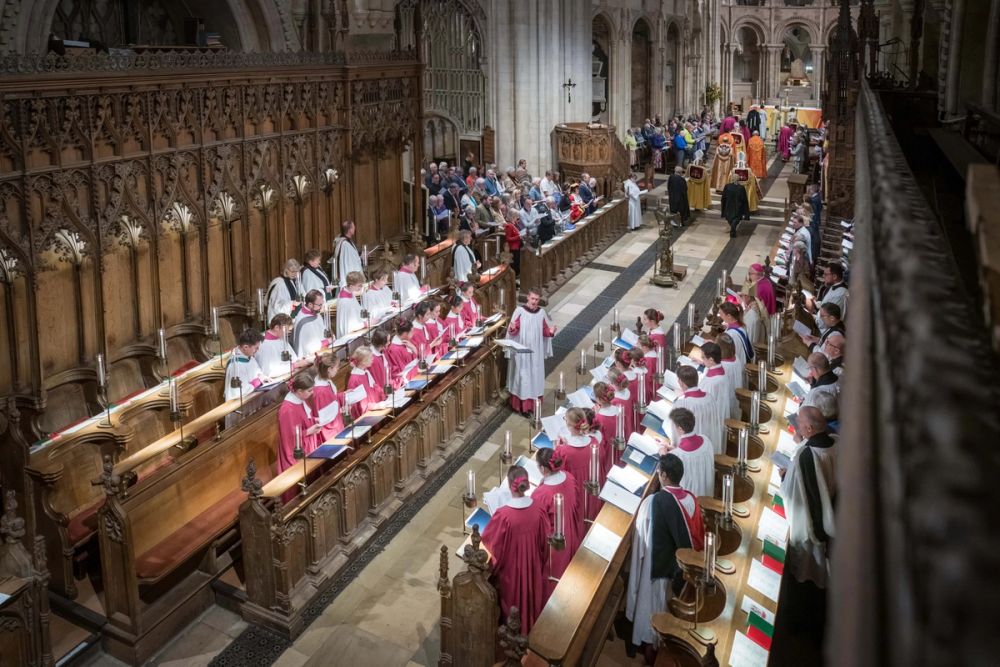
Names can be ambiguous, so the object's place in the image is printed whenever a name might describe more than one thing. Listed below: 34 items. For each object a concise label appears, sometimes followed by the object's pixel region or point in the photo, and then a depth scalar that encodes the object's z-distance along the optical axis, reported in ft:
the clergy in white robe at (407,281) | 42.70
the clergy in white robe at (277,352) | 33.09
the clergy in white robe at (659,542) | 20.49
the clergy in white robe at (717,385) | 28.68
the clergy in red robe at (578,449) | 25.53
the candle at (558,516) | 21.66
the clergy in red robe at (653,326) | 34.04
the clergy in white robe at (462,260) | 48.44
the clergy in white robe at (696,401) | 27.53
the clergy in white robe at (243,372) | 30.86
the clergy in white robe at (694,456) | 24.06
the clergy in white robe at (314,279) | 40.71
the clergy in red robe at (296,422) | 28.45
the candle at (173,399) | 28.35
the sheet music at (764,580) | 19.44
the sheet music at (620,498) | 22.70
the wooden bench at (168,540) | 23.39
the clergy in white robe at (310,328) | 34.50
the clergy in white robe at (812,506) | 19.86
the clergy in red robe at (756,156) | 94.22
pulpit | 78.89
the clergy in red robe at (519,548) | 22.07
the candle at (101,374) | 29.73
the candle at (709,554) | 17.78
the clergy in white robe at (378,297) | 39.86
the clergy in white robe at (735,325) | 33.65
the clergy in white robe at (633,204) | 73.92
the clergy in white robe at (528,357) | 38.29
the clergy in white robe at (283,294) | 38.40
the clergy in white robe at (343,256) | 44.98
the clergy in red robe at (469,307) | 39.88
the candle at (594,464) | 24.24
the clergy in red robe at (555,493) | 22.72
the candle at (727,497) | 19.88
